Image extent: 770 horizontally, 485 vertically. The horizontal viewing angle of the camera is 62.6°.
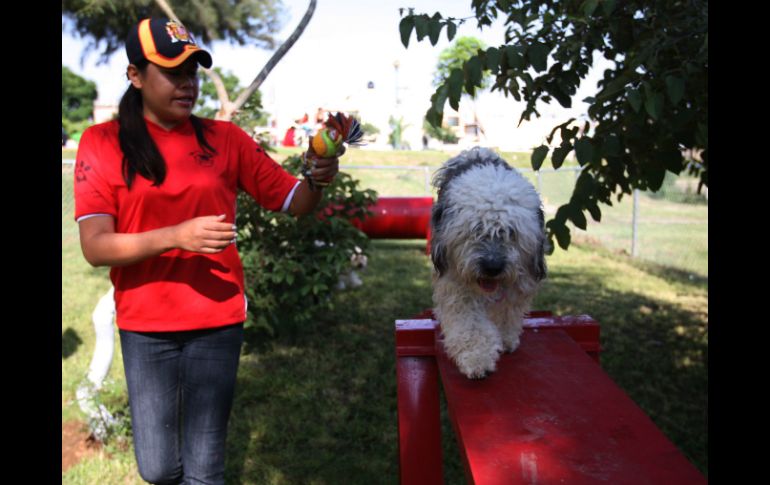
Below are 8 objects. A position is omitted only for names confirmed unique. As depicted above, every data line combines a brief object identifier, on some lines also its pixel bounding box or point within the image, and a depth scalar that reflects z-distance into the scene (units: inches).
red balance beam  74.5
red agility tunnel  376.8
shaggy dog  104.4
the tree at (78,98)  1943.9
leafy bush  225.3
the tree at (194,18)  346.9
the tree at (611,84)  109.4
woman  97.8
